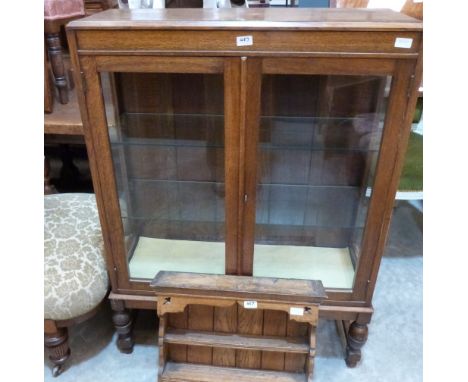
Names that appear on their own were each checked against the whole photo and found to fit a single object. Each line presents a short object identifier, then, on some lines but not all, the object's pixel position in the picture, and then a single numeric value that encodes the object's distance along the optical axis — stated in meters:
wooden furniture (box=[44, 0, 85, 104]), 1.31
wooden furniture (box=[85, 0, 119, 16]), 1.61
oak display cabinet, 0.84
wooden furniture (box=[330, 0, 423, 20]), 0.94
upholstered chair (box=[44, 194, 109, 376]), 1.11
